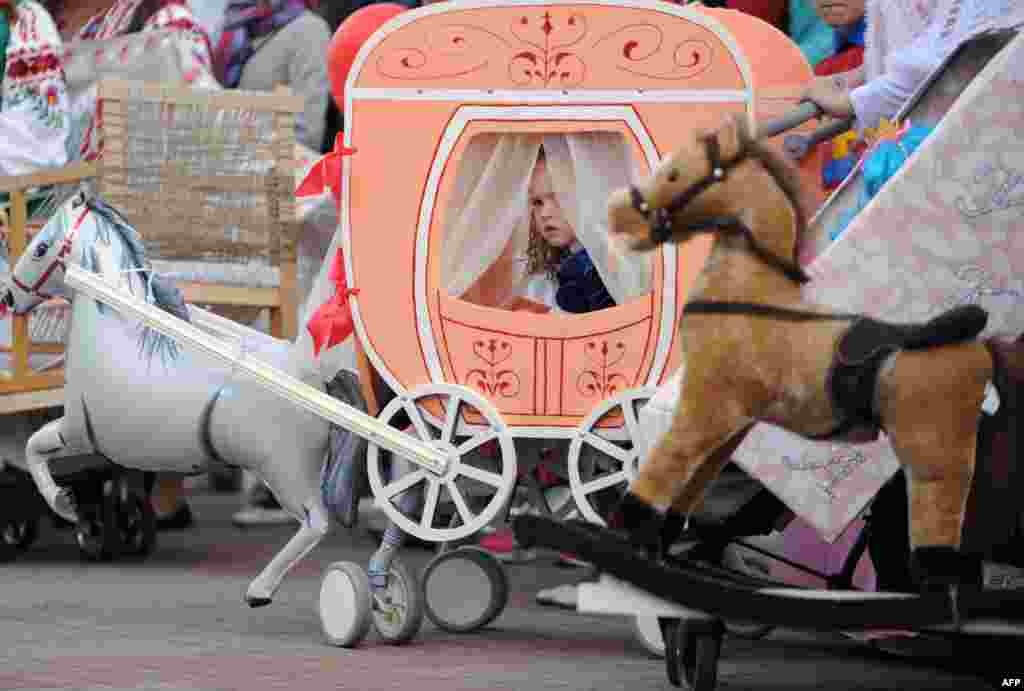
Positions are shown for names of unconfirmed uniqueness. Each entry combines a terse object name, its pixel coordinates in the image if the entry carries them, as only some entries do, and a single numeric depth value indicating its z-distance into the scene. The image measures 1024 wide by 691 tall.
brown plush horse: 9.67
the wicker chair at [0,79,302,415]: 17.65
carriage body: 12.79
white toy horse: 14.37
